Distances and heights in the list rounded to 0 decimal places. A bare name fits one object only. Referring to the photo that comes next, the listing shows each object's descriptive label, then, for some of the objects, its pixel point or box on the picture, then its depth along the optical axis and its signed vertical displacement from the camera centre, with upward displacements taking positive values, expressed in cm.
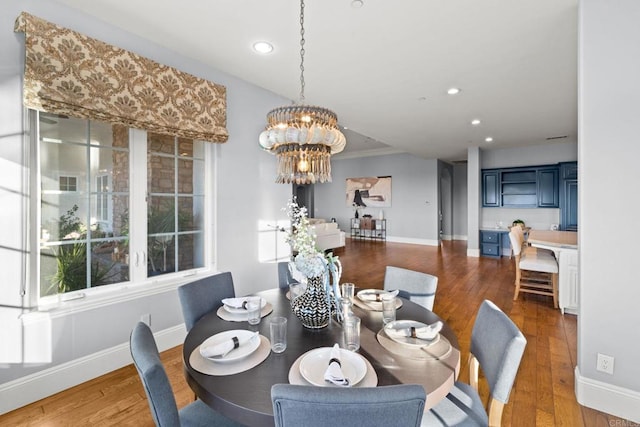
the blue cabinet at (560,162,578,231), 669 +35
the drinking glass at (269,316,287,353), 126 -53
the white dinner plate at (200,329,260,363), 119 -59
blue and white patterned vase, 150 -48
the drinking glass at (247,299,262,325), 156 -55
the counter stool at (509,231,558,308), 377 -69
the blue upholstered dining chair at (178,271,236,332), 181 -55
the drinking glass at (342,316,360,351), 127 -52
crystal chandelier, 175 +44
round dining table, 96 -61
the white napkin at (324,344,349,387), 99 -56
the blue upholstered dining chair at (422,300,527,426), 116 -70
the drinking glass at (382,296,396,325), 152 -51
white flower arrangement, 149 -22
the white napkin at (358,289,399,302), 189 -55
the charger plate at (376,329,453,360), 122 -59
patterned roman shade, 192 +98
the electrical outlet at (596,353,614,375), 189 -99
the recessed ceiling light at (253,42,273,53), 257 +147
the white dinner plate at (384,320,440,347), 130 -57
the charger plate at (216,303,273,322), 162 -59
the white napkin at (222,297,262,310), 175 -55
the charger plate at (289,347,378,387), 102 -60
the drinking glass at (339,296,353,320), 154 -51
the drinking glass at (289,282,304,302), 166 -45
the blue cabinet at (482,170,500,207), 771 +63
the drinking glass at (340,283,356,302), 177 -48
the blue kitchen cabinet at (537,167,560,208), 710 +59
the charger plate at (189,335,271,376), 112 -61
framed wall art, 1009 +73
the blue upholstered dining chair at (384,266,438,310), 205 -53
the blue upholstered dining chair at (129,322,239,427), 98 -57
